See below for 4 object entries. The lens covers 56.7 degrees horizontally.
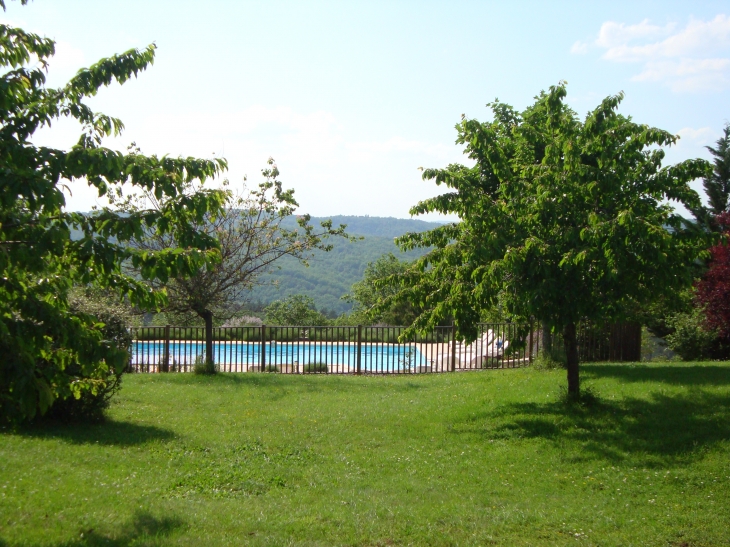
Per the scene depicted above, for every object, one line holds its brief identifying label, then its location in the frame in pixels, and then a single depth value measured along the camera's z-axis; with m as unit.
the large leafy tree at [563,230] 9.88
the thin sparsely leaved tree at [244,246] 18.59
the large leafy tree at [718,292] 16.48
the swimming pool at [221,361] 19.84
